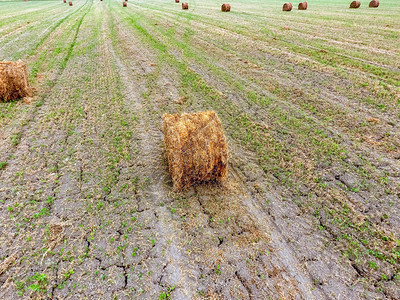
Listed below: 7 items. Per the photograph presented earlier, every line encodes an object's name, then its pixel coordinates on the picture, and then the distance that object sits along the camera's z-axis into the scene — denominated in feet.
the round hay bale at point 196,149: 15.14
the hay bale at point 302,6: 90.95
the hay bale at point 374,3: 90.73
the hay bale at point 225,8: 89.12
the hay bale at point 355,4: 90.55
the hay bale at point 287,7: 88.22
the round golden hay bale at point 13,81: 25.07
